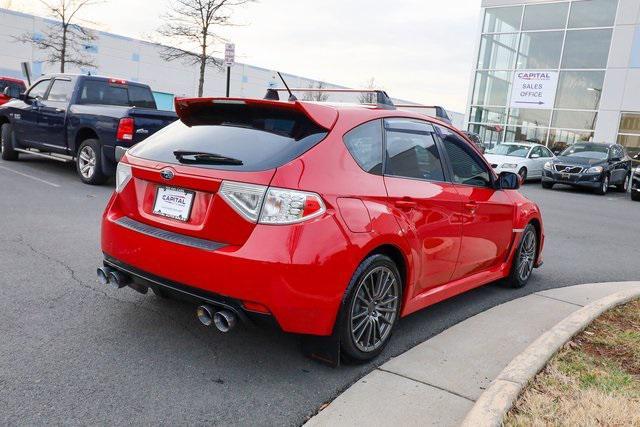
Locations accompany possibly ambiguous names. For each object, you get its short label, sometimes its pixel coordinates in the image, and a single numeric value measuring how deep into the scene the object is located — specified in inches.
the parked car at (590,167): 700.6
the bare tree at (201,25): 890.7
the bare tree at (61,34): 1061.2
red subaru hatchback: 119.6
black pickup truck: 379.2
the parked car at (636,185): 658.2
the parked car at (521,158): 767.1
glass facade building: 1096.8
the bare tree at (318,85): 2210.9
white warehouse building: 1451.8
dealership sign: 1179.9
